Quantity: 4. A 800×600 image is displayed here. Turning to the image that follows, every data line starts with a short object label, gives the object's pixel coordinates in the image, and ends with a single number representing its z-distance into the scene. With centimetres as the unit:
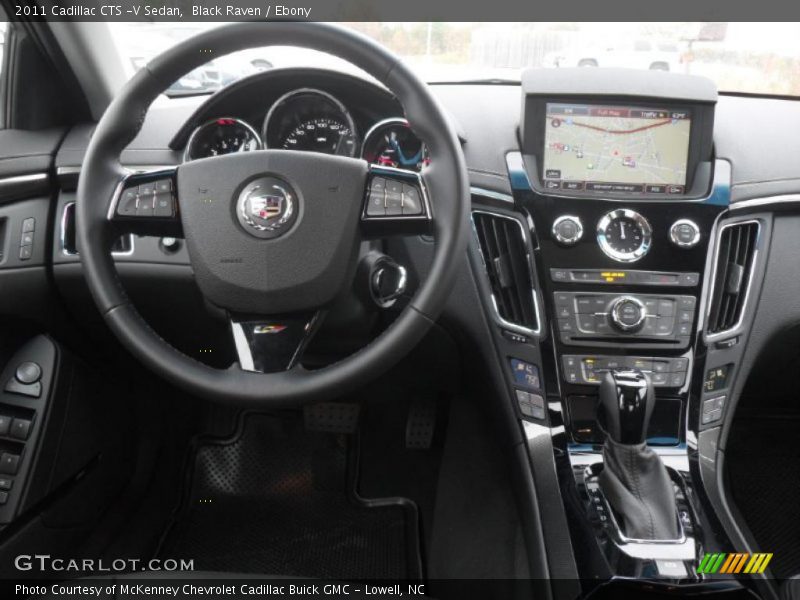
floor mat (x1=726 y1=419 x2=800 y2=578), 185
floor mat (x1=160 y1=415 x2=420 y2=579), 183
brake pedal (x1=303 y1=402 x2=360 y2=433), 205
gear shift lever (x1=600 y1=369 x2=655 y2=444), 141
